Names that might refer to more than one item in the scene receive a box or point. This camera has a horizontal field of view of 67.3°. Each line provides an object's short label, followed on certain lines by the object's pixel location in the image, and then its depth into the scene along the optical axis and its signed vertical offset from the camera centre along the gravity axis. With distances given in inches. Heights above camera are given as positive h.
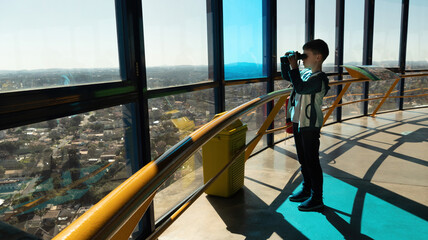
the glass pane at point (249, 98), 161.4 -16.5
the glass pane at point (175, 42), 100.1 +9.8
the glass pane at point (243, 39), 153.9 +14.6
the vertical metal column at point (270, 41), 187.6 +15.1
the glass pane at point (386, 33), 303.1 +29.2
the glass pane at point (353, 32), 274.7 +27.7
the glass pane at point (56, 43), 61.2 +6.5
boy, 98.6 -11.8
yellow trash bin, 115.2 -32.0
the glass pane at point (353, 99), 277.1 -30.5
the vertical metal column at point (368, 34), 292.4 +26.8
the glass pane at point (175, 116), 102.9 -17.0
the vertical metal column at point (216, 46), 140.1 +9.8
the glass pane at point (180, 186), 112.4 -44.6
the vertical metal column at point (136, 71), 85.0 +0.1
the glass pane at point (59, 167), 60.9 -20.6
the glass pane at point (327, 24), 244.5 +31.9
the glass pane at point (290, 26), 201.6 +26.4
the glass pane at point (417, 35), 326.6 +27.5
